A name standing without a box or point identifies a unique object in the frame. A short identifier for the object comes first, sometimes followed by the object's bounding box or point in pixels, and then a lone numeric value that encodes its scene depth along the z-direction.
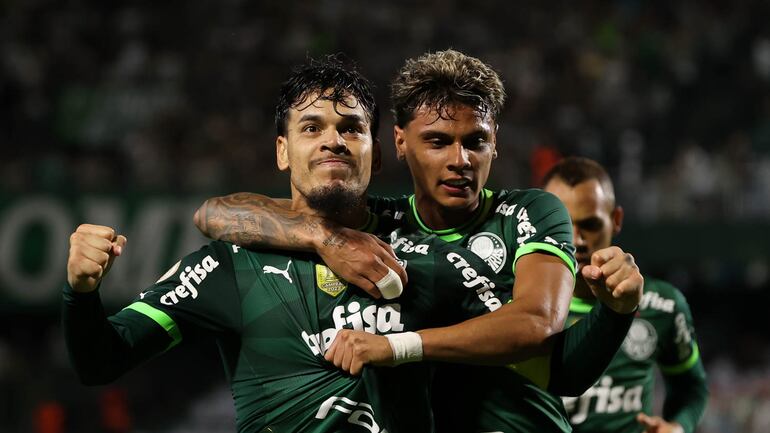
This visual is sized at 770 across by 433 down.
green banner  21.03
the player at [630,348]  9.73
